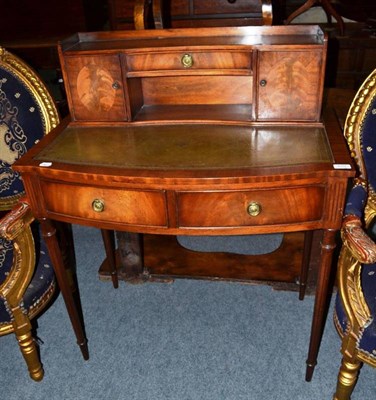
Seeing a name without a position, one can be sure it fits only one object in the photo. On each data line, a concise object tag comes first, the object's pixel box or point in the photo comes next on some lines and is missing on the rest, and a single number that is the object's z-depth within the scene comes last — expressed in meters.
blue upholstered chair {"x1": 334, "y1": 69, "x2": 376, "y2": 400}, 1.34
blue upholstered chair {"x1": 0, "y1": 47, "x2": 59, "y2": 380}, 1.54
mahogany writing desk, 1.32
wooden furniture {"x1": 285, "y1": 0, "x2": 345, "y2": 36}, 3.08
